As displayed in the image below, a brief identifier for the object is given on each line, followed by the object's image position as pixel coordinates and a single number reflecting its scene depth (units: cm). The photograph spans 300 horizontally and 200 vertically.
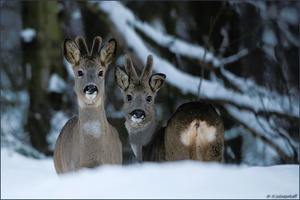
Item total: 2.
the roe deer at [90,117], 1789
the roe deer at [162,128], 1778
